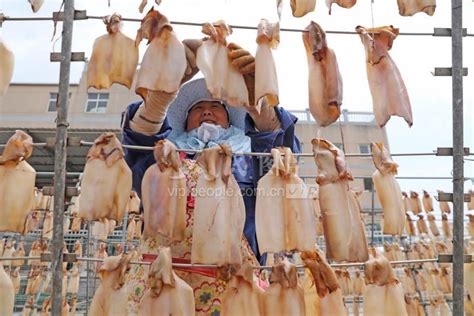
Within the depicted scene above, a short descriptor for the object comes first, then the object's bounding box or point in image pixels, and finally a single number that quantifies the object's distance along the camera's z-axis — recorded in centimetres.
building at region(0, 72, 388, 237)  927
